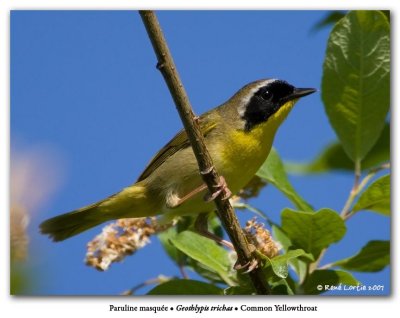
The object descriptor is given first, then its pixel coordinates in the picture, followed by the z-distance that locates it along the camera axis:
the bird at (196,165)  5.17
